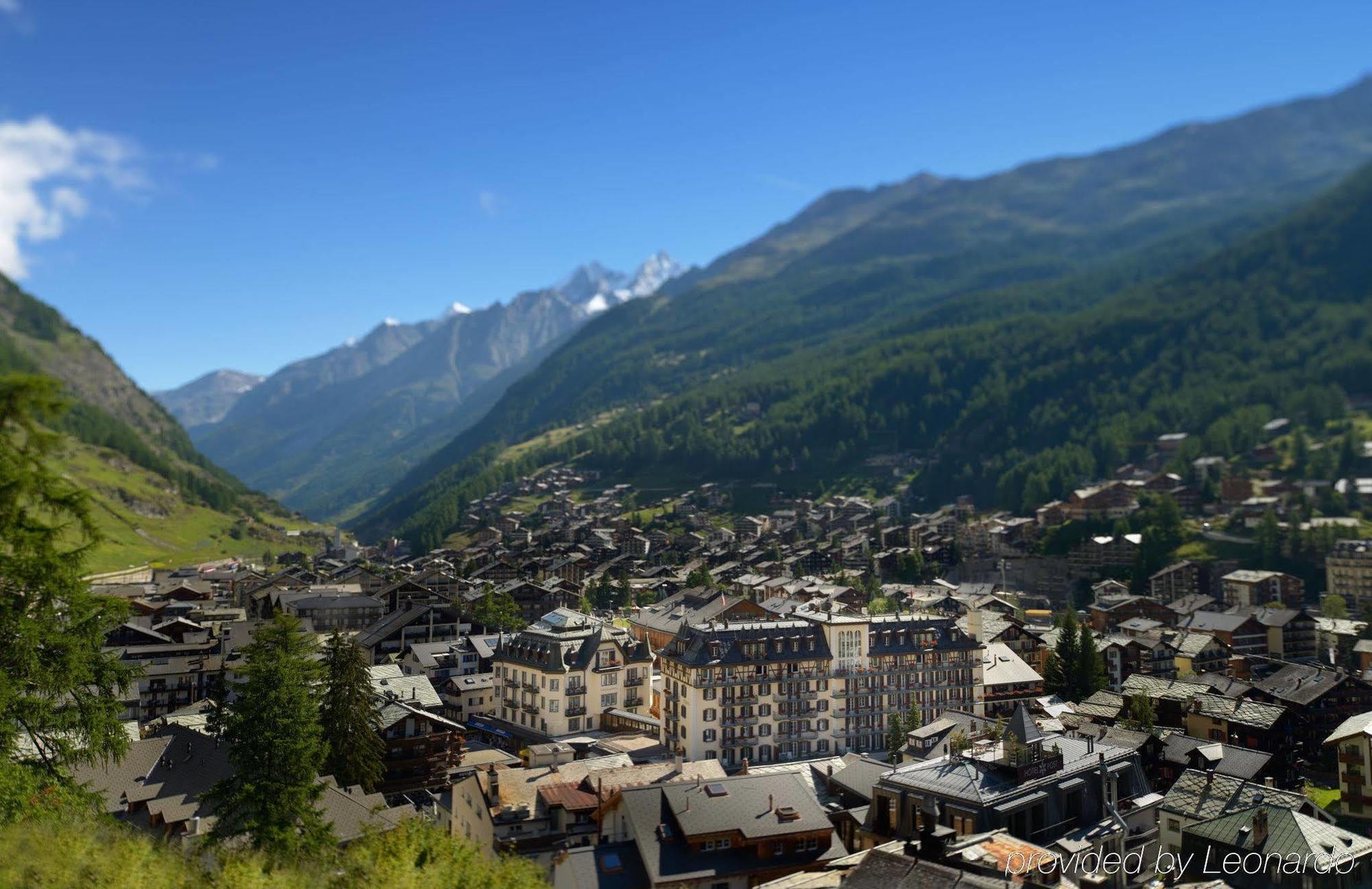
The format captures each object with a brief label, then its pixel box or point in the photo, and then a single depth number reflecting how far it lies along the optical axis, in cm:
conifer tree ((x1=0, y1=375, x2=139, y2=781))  2480
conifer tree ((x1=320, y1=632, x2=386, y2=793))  5309
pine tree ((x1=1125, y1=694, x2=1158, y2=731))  6694
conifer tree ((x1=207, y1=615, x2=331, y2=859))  3747
